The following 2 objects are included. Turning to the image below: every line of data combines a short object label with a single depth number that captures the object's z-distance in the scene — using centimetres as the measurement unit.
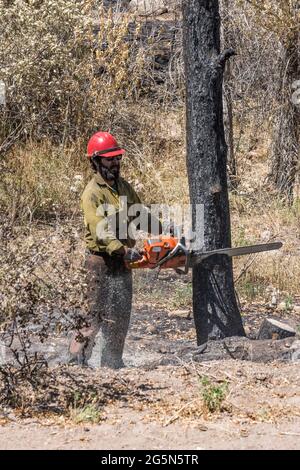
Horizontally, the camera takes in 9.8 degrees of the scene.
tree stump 1518
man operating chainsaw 1390
